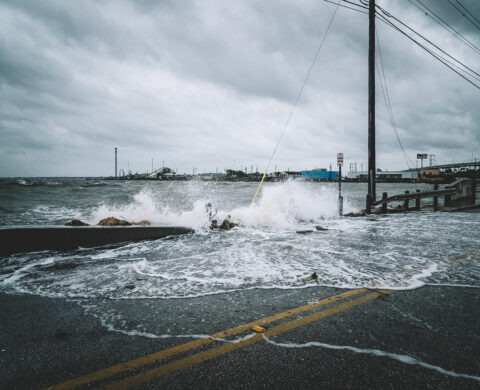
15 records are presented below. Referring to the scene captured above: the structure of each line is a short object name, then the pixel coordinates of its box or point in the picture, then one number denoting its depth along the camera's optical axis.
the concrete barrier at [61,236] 5.86
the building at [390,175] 129.75
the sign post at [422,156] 138.20
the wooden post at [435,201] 15.33
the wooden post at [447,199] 16.03
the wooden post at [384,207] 13.57
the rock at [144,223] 9.20
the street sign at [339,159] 12.20
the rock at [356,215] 12.70
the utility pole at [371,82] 12.89
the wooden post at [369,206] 13.25
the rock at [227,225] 9.34
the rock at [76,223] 7.76
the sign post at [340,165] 12.40
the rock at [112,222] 8.23
